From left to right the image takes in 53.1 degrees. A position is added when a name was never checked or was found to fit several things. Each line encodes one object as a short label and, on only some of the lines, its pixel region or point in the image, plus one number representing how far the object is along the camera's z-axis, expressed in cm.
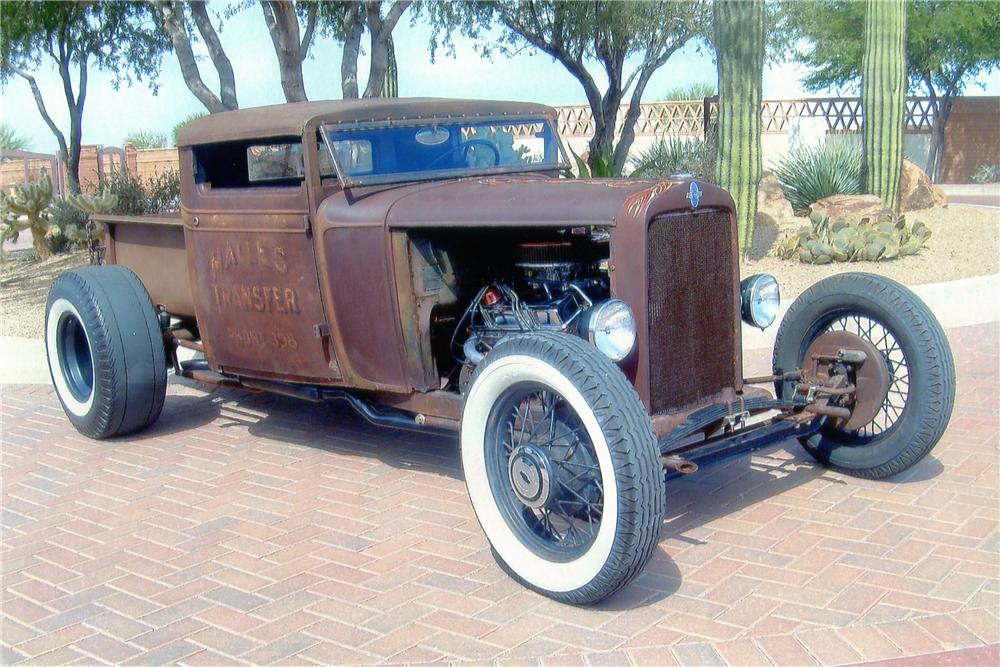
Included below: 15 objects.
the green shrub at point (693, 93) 2584
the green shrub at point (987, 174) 2355
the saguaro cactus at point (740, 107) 982
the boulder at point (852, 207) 1052
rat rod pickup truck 338
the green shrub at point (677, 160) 1279
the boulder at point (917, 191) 1315
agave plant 1172
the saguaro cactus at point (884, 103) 1103
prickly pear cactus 944
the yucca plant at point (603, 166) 1110
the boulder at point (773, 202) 1209
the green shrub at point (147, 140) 3098
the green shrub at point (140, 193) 1269
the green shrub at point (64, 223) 1320
